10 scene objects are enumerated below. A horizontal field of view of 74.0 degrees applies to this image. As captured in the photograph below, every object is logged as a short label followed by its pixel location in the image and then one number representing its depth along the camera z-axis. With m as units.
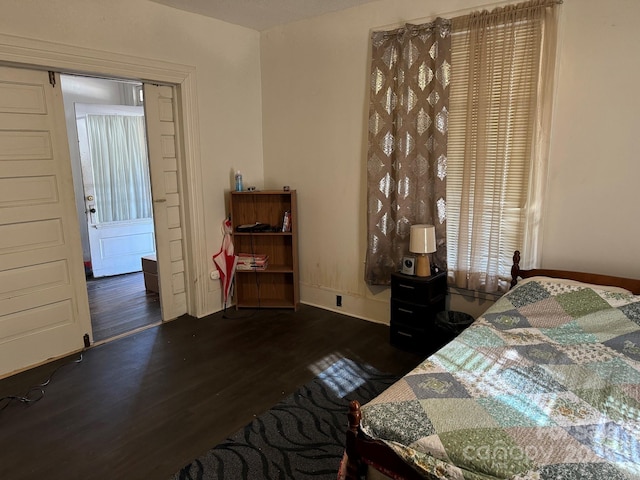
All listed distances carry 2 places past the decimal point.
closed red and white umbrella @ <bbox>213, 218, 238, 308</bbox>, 4.12
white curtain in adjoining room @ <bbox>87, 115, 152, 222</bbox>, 5.23
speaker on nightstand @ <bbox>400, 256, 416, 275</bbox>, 3.19
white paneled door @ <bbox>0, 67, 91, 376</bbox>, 2.84
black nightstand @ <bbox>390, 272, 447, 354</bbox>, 3.11
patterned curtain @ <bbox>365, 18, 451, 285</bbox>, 3.12
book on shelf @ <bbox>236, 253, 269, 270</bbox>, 4.12
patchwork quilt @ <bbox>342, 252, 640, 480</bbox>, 1.36
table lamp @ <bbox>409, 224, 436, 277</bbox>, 3.09
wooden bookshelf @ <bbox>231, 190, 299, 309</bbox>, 4.12
